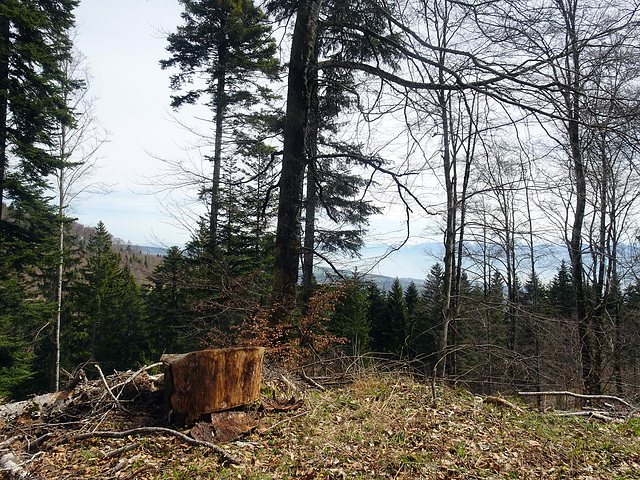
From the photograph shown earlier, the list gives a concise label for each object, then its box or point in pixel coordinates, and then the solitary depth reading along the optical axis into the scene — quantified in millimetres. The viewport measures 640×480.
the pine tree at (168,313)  13750
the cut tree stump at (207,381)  3148
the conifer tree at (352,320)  17938
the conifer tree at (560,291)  26656
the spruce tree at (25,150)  12234
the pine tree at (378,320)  27281
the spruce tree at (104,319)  23812
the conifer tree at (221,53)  14664
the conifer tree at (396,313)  25891
